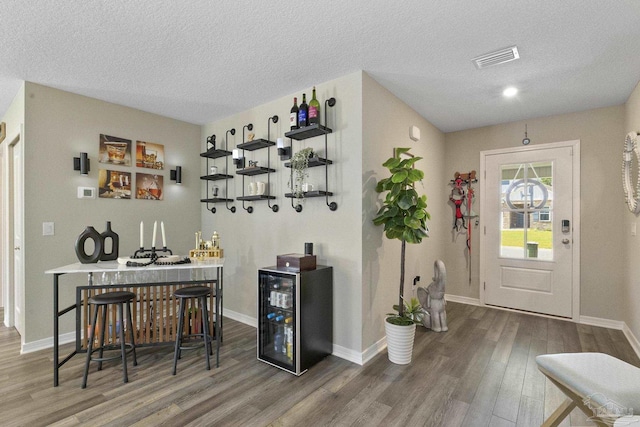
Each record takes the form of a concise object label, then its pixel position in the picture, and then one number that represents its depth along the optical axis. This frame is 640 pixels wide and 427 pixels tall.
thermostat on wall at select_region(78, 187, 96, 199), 3.33
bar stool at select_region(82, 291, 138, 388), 2.39
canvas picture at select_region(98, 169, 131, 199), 3.49
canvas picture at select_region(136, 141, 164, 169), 3.79
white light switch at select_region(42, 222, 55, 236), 3.09
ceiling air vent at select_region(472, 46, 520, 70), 2.38
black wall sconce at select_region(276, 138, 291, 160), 3.23
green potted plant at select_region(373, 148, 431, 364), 2.67
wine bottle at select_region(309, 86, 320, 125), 2.92
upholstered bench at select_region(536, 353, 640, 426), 1.36
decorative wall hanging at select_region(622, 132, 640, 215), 2.90
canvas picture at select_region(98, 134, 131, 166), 3.50
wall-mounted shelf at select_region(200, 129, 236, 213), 3.98
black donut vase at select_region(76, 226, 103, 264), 2.63
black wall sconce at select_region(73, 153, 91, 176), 3.28
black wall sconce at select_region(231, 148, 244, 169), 3.65
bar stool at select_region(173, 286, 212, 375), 2.62
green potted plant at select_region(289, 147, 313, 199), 2.94
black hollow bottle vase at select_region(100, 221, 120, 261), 2.80
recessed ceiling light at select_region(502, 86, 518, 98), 3.08
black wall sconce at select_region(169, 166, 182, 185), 4.08
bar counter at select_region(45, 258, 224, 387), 2.61
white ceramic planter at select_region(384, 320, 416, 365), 2.70
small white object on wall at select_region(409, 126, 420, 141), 3.62
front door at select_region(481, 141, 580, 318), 3.82
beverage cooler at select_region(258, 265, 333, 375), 2.56
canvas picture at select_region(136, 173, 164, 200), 3.79
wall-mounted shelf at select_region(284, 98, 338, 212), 2.87
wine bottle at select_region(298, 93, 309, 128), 2.98
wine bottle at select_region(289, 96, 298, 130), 3.04
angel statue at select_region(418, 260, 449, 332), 3.50
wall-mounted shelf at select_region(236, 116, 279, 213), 3.45
